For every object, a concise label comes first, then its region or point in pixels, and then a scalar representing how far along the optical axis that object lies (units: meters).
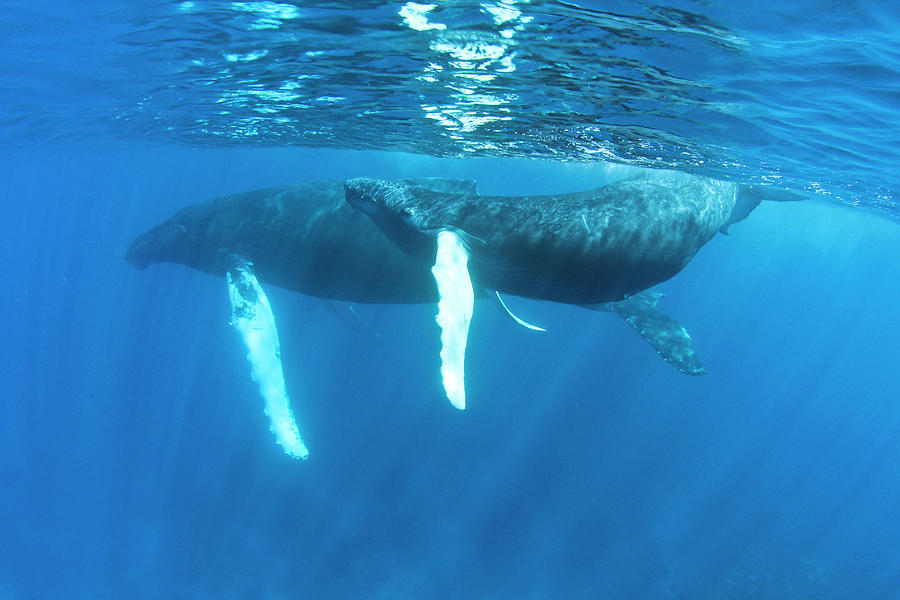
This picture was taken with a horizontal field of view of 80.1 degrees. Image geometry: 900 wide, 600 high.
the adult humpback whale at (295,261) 9.57
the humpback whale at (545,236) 6.75
